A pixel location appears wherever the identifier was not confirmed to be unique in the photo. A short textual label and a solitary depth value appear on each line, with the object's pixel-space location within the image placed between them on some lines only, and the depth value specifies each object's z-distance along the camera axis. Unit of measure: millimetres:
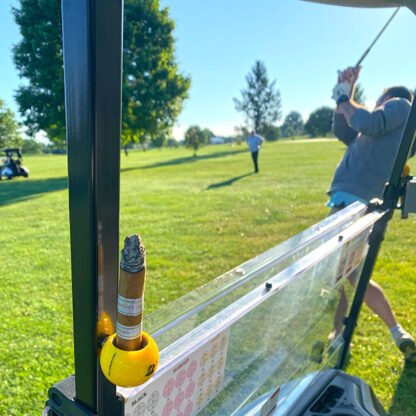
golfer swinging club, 1854
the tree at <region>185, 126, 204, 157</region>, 30391
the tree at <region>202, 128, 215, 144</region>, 45062
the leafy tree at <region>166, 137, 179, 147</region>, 47422
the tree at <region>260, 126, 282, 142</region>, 37906
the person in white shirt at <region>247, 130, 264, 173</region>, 12406
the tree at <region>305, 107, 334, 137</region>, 34031
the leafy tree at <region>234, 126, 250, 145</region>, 41306
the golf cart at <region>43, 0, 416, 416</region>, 461
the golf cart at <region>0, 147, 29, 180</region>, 14672
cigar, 463
